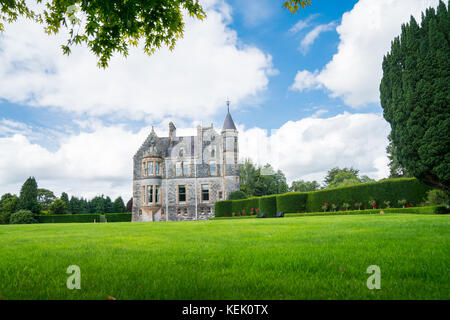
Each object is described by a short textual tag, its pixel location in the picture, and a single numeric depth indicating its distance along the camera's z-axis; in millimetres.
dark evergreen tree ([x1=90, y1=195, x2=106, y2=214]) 61331
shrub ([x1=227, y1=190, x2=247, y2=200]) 32719
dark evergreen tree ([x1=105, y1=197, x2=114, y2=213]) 63000
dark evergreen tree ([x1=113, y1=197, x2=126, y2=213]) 63125
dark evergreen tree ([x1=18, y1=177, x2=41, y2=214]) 38906
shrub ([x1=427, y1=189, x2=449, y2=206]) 15509
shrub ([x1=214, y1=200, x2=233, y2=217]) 31588
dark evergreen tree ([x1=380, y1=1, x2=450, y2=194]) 12445
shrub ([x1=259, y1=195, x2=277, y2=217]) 26366
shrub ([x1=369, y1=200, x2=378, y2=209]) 19036
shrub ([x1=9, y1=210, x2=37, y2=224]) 35781
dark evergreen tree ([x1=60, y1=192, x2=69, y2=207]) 58750
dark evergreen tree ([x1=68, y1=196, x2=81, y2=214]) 57969
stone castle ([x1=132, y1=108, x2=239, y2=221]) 37500
